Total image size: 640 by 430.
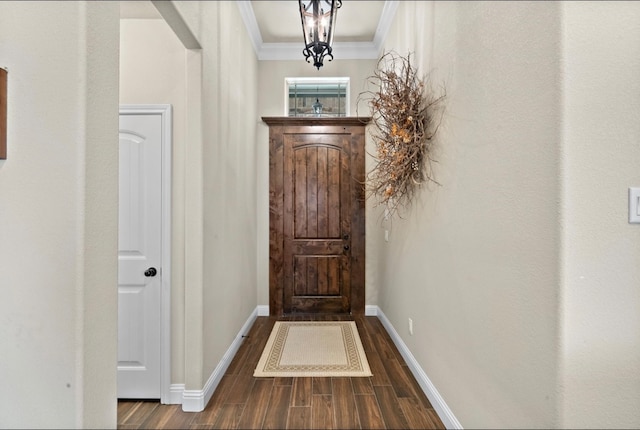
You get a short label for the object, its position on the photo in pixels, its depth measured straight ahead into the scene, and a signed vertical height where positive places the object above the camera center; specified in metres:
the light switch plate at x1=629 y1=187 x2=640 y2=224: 1.09 +0.03
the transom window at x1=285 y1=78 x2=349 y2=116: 4.38 +1.54
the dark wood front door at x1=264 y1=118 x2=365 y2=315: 4.24 -0.06
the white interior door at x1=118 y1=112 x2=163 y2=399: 2.30 -0.32
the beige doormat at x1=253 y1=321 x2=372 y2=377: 2.68 -1.28
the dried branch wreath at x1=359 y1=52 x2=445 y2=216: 2.28 +0.59
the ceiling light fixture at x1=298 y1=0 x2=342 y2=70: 2.07 +1.24
